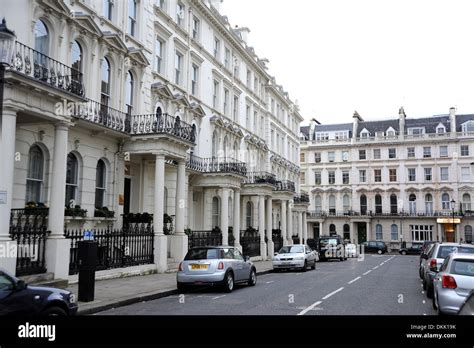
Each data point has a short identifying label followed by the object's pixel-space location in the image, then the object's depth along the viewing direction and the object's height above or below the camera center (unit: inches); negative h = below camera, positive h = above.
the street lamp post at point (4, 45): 374.6 +150.4
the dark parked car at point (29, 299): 269.4 -44.4
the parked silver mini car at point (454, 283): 360.8 -43.3
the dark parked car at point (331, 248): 1509.6 -65.2
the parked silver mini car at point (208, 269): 584.9 -52.8
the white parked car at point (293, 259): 981.2 -65.9
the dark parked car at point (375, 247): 2378.1 -97.7
